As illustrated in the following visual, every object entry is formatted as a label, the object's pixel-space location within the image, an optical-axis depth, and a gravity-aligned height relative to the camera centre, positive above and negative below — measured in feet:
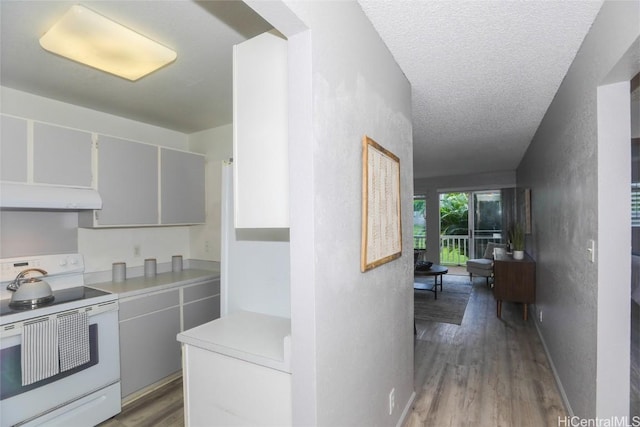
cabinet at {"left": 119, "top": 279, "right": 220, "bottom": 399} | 8.06 -3.22
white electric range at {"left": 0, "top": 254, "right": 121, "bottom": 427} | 6.03 -2.85
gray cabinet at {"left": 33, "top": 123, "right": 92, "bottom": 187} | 7.45 +1.54
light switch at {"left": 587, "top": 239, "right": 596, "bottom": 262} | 5.49 -0.70
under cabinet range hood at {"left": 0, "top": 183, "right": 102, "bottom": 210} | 6.75 +0.47
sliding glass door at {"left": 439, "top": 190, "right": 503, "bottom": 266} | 24.52 -0.97
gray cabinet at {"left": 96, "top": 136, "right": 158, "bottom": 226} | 8.68 +1.01
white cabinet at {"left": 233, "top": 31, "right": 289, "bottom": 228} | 4.20 +1.15
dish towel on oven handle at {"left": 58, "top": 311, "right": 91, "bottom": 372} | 6.59 -2.67
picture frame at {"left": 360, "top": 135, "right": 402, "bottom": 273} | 4.90 +0.12
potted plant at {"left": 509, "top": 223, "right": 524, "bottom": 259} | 14.47 -1.58
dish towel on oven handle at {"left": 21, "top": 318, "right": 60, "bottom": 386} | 6.10 -2.68
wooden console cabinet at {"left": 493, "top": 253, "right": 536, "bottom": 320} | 13.07 -2.98
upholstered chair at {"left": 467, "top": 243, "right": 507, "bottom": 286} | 19.25 -3.44
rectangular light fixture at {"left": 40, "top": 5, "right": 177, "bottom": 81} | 5.15 +3.14
